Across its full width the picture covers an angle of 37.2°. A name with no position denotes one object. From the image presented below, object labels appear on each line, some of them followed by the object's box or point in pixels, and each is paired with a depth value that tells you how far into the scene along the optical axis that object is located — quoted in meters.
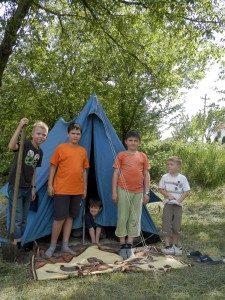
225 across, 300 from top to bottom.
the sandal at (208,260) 3.66
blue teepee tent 4.08
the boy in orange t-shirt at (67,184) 3.78
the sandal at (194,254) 3.89
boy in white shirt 4.23
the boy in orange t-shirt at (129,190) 3.92
